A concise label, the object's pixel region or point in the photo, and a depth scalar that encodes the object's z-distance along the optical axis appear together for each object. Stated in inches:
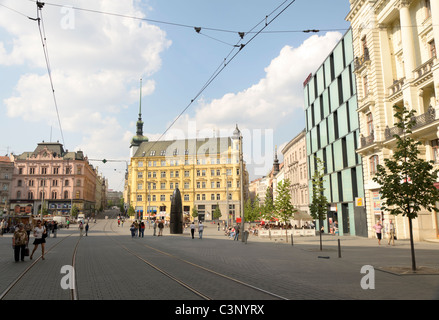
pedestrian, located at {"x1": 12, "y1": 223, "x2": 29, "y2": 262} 574.2
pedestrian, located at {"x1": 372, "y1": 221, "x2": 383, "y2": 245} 915.8
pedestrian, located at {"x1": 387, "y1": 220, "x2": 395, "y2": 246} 885.8
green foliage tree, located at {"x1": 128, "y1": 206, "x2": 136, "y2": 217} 3377.0
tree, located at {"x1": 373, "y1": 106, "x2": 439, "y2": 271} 496.7
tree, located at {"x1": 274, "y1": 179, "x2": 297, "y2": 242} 1181.1
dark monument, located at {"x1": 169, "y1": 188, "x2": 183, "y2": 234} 1519.4
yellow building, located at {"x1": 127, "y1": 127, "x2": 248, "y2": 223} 3358.8
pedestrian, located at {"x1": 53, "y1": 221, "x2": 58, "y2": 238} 1346.0
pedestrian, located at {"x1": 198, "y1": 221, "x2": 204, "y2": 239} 1229.1
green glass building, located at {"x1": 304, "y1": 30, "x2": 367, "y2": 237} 1301.7
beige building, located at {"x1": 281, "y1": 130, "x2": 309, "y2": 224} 2134.6
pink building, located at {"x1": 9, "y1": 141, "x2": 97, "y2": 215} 3454.7
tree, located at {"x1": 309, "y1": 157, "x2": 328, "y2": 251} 861.8
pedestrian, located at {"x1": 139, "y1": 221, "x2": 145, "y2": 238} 1366.9
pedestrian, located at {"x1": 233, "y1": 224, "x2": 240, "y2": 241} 1212.8
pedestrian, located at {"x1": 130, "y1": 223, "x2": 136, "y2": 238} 1303.2
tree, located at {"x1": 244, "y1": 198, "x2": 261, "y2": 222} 2252.0
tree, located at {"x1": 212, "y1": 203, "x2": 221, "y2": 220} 3061.0
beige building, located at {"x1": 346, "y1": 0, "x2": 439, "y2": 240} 907.1
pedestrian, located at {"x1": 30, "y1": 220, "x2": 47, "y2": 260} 610.9
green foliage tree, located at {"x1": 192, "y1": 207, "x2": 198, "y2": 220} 3090.6
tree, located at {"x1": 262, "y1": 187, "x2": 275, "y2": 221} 1553.9
